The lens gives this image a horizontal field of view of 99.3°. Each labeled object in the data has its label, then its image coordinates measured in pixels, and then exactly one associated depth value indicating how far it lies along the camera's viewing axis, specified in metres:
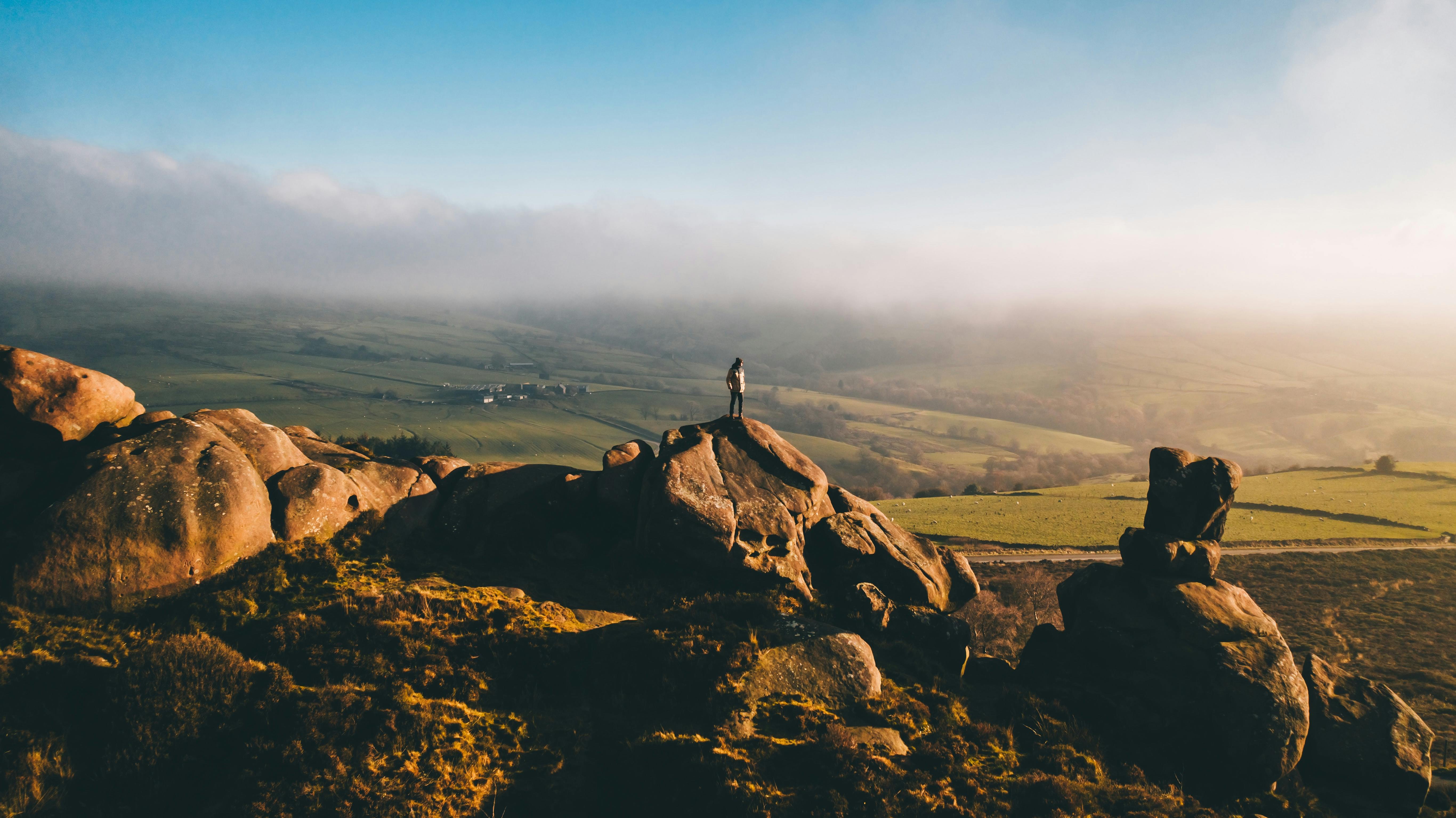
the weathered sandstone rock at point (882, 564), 26.02
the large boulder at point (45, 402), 21.88
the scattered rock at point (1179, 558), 23.39
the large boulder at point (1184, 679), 19.06
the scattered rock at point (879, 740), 17.61
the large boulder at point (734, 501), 24.00
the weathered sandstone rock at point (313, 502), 23.02
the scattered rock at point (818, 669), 19.05
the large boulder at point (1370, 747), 19.28
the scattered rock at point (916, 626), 23.88
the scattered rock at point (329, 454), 27.98
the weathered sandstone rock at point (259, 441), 24.52
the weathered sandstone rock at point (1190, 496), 24.41
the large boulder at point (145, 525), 18.22
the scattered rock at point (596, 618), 21.88
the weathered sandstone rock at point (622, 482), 27.09
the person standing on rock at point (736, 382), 28.80
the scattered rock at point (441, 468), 29.28
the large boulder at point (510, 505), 26.41
